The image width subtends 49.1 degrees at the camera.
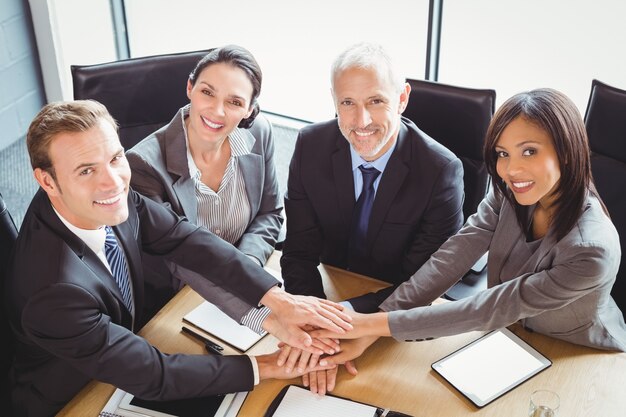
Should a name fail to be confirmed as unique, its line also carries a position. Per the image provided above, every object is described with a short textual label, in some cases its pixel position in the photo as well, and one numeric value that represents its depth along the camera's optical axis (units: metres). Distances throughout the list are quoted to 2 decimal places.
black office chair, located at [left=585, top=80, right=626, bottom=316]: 2.14
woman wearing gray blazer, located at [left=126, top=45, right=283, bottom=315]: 2.31
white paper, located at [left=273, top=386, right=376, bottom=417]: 1.67
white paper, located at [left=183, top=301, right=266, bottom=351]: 1.90
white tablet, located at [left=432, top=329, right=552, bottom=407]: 1.72
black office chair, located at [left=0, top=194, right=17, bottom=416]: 1.91
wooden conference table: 1.67
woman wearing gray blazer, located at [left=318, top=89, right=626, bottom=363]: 1.75
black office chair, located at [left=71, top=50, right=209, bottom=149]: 2.59
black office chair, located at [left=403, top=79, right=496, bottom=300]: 2.33
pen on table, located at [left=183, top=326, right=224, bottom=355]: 1.85
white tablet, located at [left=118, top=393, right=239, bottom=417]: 1.66
